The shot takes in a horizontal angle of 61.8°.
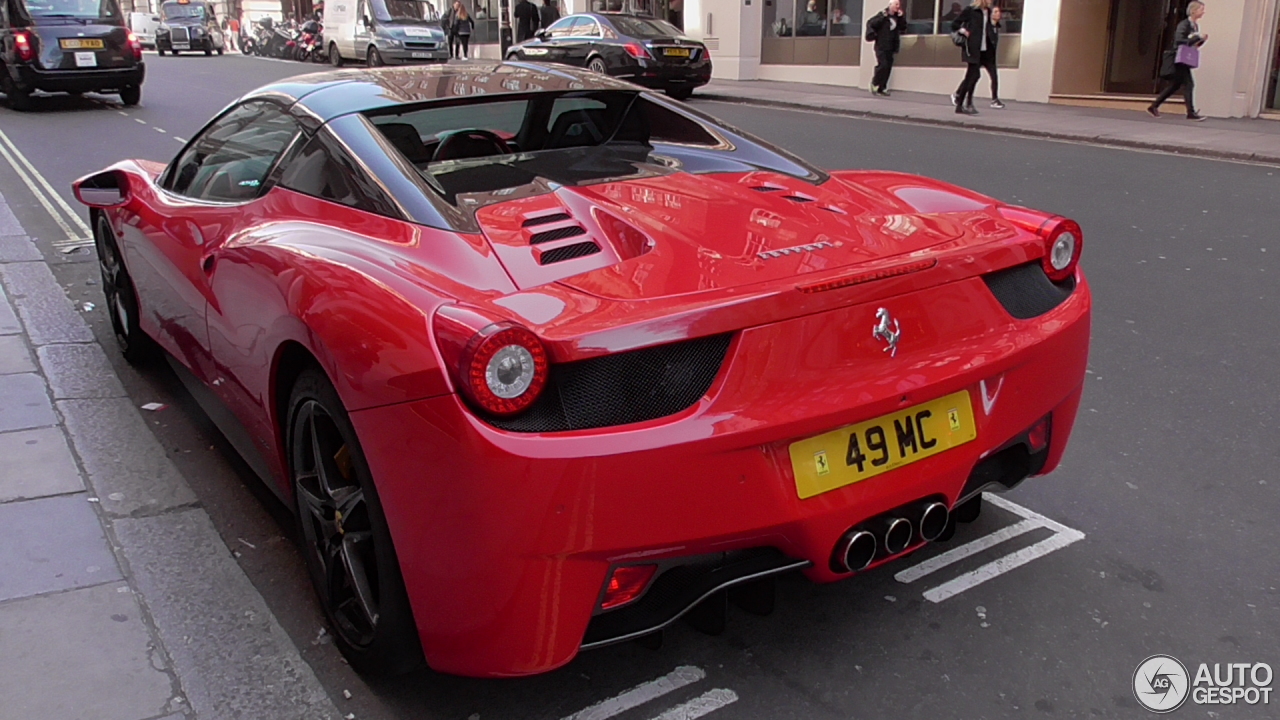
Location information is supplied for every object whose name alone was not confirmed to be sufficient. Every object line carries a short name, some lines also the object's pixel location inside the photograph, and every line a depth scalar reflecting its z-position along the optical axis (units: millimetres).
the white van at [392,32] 25969
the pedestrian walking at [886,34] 19766
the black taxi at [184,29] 40625
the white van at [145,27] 46375
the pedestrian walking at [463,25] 30516
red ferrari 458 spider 2113
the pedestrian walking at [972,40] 16469
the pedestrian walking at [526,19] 26797
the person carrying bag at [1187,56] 15086
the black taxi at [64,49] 16578
